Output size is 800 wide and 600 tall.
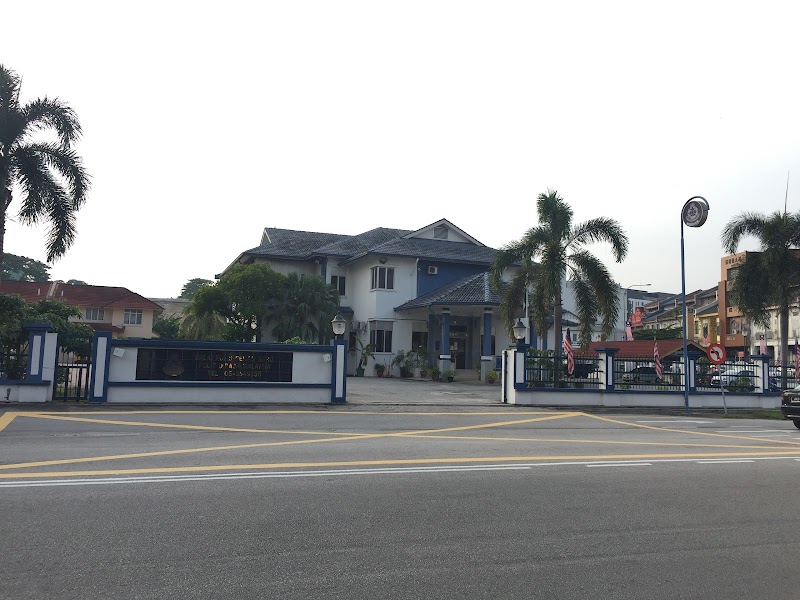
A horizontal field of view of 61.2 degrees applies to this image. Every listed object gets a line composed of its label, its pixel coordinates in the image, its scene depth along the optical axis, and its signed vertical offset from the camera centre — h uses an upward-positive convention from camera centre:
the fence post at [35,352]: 17.11 -0.12
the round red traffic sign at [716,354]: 22.59 +0.52
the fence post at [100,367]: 17.77 -0.47
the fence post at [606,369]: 23.25 -0.10
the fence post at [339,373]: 20.17 -0.47
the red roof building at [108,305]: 54.94 +3.69
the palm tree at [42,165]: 21.53 +5.91
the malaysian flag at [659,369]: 23.44 -0.04
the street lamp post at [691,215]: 22.56 +5.18
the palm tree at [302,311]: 37.03 +2.51
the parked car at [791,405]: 17.69 -0.86
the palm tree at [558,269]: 26.70 +3.86
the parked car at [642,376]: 23.45 -0.30
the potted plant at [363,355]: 38.34 +0.19
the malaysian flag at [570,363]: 22.72 +0.06
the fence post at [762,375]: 25.84 -0.14
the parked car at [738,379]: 25.36 -0.34
